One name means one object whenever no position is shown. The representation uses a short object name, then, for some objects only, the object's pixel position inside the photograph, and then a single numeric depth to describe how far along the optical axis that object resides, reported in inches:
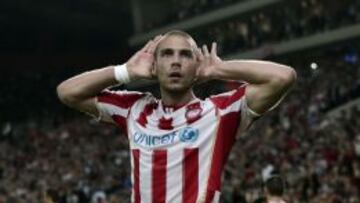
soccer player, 307.9
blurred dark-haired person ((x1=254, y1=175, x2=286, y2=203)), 589.3
